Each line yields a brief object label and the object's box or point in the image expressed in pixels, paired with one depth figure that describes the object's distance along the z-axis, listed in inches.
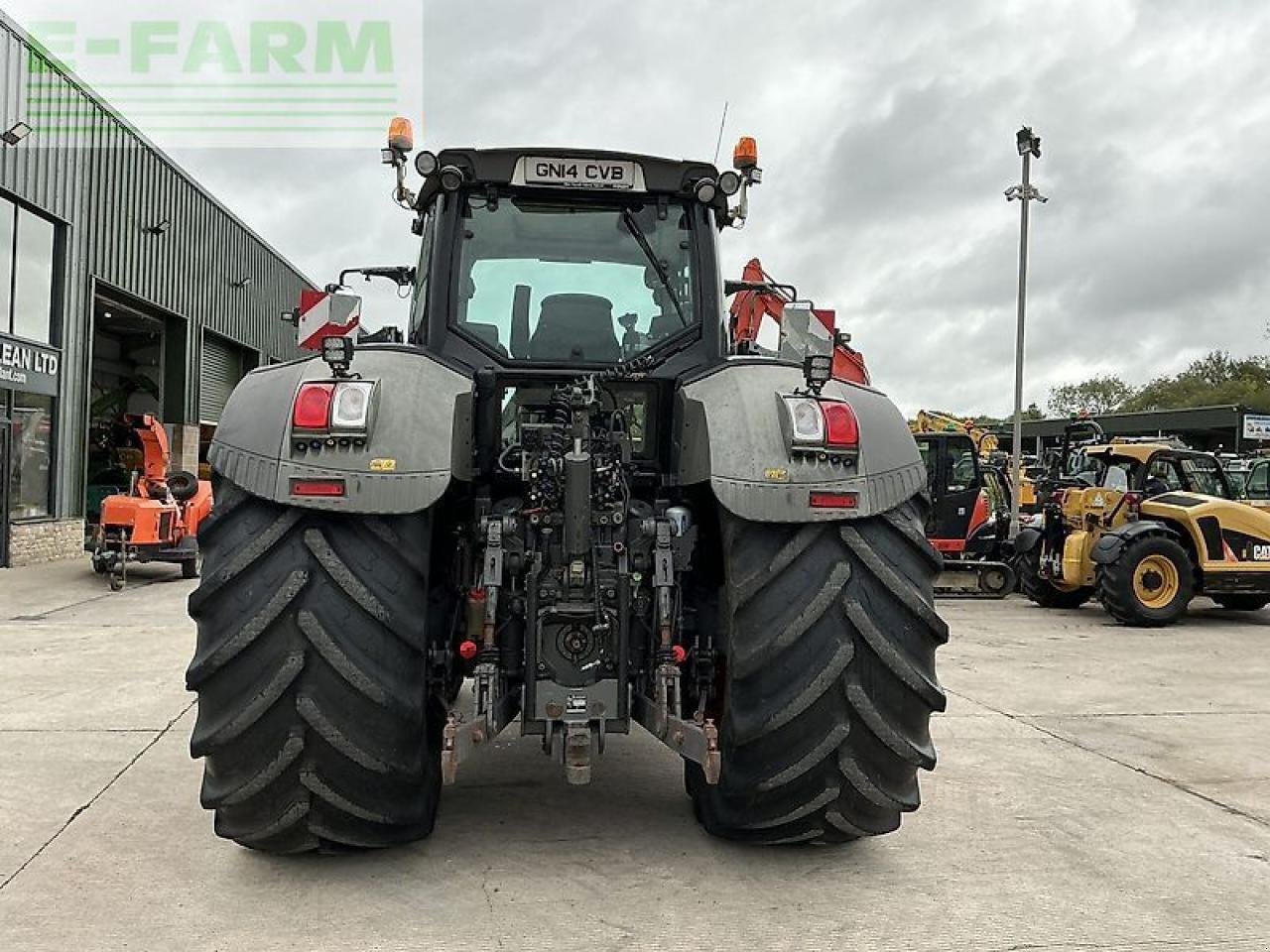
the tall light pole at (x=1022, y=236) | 719.1
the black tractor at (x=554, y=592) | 131.7
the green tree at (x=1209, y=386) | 1926.7
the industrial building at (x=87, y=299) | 606.5
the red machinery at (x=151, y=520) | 540.1
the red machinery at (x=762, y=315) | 188.7
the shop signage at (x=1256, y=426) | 1229.1
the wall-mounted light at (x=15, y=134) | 581.0
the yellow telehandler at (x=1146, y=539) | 471.2
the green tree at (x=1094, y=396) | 2554.1
